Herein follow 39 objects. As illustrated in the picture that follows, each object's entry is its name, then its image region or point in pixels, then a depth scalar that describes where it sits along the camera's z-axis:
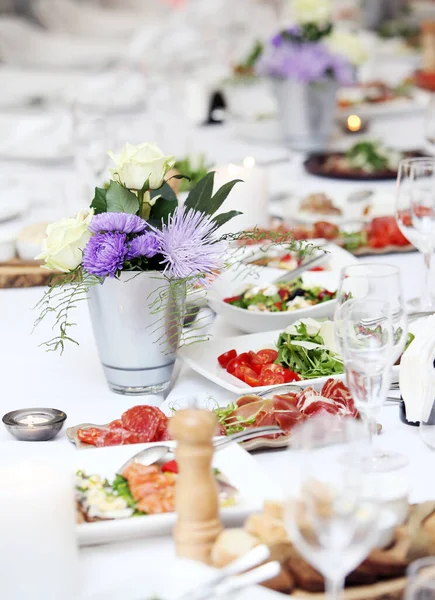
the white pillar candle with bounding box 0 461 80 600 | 1.47
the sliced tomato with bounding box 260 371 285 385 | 1.88
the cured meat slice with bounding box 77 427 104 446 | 1.76
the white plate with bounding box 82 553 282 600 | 1.43
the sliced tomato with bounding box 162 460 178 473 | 1.65
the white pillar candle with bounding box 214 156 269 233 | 2.44
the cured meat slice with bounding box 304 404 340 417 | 1.77
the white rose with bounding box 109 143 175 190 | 1.87
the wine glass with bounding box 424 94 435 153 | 2.71
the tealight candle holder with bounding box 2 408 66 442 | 1.79
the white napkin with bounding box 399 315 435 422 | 1.76
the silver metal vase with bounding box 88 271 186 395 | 1.88
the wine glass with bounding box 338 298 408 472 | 1.64
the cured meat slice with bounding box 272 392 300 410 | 1.79
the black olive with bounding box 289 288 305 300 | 2.16
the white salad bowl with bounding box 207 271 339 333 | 2.09
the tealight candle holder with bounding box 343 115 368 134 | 3.86
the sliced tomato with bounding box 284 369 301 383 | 1.89
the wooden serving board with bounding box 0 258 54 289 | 2.36
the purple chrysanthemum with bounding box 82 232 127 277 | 1.83
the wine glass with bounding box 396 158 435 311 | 2.11
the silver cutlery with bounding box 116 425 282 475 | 1.66
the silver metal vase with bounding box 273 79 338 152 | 3.46
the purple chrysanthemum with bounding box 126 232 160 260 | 1.84
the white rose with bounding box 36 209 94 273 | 1.84
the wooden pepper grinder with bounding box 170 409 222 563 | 1.48
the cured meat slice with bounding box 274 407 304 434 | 1.75
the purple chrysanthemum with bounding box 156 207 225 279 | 1.84
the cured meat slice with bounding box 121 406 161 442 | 1.75
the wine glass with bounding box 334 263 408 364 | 1.67
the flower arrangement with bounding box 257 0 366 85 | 3.39
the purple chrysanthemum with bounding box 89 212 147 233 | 1.83
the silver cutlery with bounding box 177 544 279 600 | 1.42
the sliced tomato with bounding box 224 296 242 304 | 2.17
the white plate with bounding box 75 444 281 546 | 1.56
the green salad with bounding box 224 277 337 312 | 2.13
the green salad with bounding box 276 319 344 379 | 1.91
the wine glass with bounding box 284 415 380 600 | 1.38
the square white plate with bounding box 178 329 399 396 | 1.86
